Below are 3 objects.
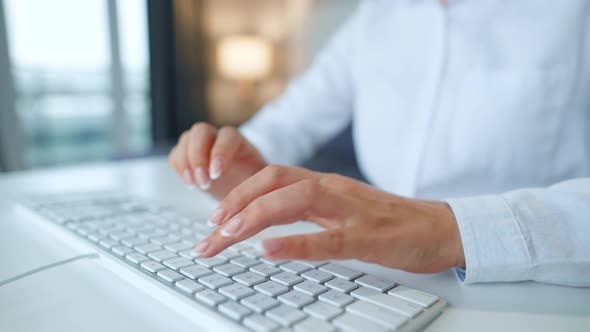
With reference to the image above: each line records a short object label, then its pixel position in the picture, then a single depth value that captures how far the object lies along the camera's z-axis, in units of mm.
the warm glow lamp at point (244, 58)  3334
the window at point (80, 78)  2807
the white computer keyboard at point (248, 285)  273
